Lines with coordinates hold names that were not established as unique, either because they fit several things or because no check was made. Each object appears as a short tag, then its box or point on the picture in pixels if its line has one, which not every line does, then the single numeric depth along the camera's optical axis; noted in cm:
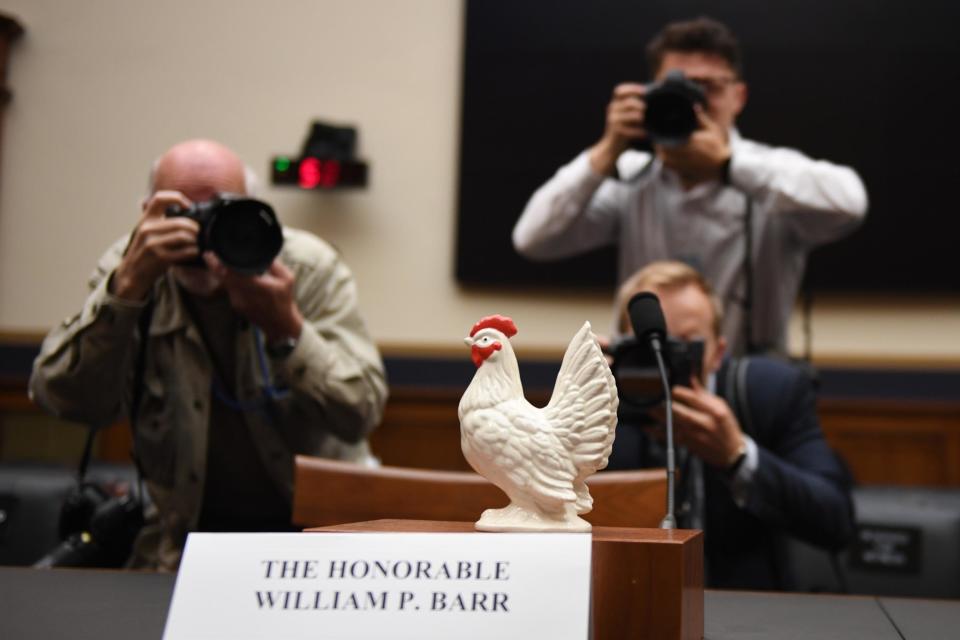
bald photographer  162
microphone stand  97
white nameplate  66
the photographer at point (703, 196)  203
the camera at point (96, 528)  150
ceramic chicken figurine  83
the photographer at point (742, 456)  160
